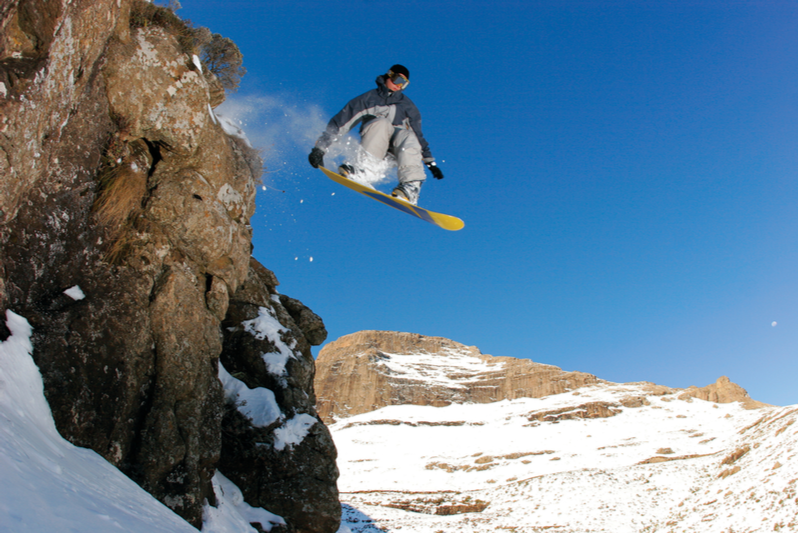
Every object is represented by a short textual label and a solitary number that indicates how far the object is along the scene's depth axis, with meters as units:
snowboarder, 8.67
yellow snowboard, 9.05
